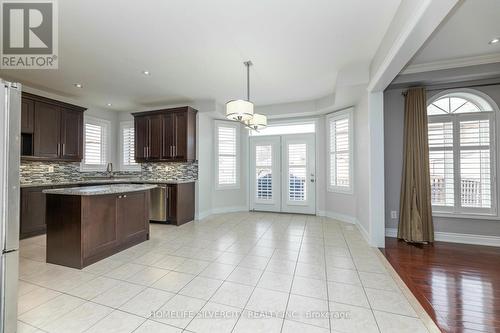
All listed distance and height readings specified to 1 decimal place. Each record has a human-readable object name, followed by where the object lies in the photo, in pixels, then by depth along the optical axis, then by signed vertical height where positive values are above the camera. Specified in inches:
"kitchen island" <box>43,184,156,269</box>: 104.4 -28.0
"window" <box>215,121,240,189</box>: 227.9 +15.0
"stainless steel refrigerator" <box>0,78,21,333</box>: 57.9 -8.4
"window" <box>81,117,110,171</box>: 213.0 +24.6
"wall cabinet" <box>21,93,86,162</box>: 158.6 +30.2
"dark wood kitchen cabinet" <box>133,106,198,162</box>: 196.9 +30.8
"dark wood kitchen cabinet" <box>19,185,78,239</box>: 147.4 -29.6
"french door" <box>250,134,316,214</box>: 220.5 -5.0
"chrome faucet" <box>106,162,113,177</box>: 232.1 +0.6
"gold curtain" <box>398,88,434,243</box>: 136.9 -6.8
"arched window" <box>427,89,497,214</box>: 134.8 +10.4
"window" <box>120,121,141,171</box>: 235.6 +22.2
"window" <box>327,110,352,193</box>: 187.2 +15.0
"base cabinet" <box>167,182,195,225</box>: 183.9 -29.7
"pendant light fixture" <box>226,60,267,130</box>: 112.7 +29.8
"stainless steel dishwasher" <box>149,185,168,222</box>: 186.2 -29.7
